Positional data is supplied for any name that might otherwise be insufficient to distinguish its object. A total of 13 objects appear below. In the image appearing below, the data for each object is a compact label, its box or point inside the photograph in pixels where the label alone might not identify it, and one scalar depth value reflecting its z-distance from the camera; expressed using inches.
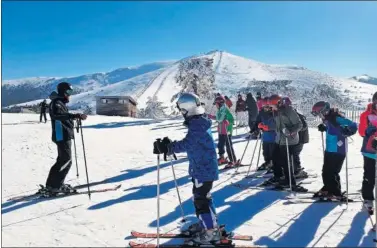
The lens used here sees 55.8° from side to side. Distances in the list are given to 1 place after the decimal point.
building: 1590.3
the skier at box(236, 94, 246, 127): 774.5
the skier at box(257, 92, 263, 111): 388.5
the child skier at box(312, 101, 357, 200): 244.7
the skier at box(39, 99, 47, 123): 810.8
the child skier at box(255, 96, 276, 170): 317.4
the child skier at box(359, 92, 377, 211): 222.7
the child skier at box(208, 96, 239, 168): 388.5
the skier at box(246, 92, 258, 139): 642.2
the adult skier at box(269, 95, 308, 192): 281.9
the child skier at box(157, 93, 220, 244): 184.5
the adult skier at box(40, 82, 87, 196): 276.7
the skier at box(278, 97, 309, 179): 321.4
